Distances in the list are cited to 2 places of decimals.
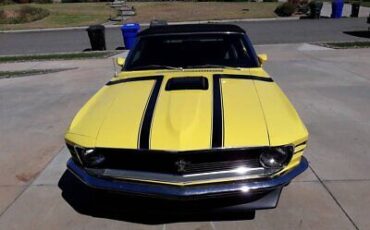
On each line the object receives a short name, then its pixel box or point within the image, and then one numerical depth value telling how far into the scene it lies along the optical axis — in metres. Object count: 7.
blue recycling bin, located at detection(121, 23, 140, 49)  13.30
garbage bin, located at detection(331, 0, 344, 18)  22.23
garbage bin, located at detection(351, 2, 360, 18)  22.80
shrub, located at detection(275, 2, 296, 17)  23.92
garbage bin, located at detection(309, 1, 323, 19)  22.14
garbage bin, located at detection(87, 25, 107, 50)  13.93
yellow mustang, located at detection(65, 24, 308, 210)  2.78
